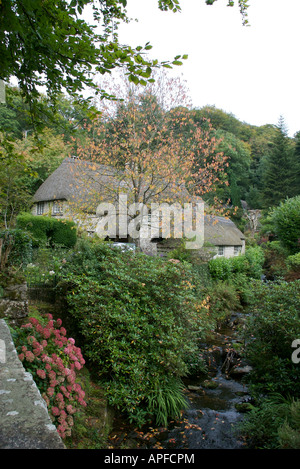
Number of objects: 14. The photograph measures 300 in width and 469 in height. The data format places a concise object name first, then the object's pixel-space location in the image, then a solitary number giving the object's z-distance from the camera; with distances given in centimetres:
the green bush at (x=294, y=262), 1568
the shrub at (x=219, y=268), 1449
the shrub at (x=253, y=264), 1756
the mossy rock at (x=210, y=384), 681
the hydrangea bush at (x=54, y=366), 365
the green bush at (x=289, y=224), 1891
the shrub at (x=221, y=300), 1141
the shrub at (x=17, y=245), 706
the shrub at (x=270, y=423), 414
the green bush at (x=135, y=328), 519
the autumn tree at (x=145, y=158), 1135
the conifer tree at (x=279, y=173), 3331
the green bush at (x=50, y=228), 1519
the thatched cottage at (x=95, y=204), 1191
